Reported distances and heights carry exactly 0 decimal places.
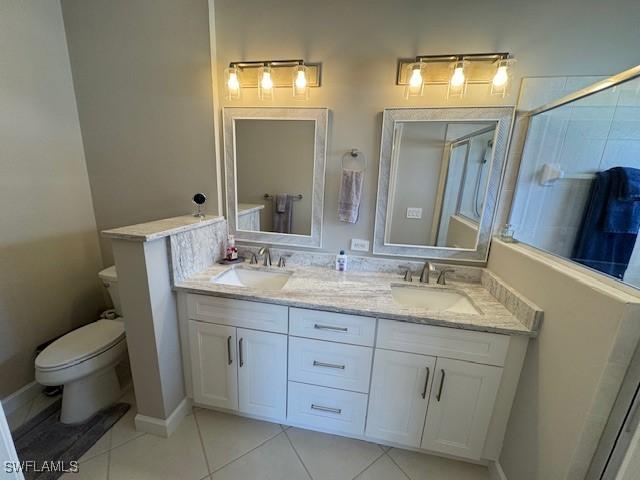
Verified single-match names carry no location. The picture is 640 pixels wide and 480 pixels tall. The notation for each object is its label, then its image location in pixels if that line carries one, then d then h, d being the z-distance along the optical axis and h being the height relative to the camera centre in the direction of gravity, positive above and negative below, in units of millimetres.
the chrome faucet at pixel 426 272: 1570 -501
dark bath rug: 1297 -1442
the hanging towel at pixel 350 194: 1609 -69
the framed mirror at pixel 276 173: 1634 +41
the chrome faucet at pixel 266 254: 1774 -505
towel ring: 1603 +161
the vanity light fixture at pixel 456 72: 1342 +601
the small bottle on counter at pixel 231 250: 1778 -487
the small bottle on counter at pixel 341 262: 1715 -509
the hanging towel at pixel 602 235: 1048 -175
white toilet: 1385 -1047
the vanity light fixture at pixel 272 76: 1529 +601
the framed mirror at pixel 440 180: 1461 +42
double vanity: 1216 -857
